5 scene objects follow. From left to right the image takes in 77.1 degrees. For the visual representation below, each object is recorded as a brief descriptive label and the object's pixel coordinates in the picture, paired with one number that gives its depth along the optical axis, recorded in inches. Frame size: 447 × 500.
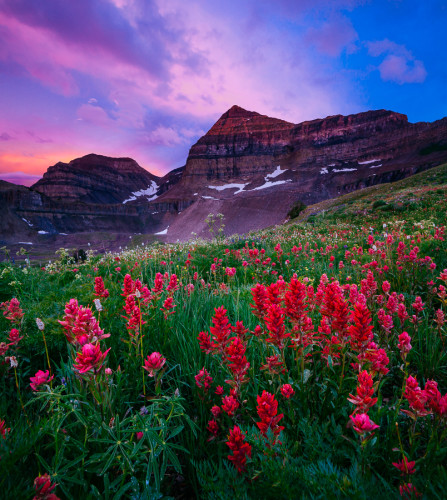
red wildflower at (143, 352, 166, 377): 20.3
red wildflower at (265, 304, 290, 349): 21.1
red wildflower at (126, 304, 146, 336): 25.5
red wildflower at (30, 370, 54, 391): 19.8
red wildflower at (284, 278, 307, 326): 21.8
